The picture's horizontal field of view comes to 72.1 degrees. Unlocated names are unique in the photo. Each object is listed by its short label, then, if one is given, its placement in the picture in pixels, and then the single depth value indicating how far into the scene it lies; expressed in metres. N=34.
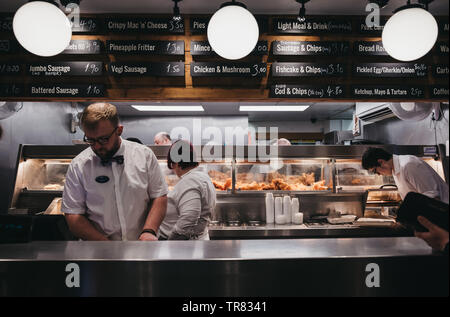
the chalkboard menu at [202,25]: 2.64
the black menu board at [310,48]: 2.66
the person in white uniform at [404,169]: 3.03
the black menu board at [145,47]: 2.62
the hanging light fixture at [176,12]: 2.31
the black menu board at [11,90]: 2.58
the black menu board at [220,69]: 2.63
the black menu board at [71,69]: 2.61
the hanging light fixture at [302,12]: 2.32
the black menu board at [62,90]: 2.58
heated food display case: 3.88
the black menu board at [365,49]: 2.68
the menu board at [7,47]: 2.61
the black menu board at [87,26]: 2.63
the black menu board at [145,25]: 2.63
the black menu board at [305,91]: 2.64
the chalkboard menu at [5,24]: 2.62
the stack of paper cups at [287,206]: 3.84
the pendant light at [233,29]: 1.87
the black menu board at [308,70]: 2.66
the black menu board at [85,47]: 2.61
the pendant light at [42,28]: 1.83
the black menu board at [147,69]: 2.61
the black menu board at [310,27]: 2.68
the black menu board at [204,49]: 2.64
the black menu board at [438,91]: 2.66
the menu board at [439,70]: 2.63
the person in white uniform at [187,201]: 2.62
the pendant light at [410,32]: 1.85
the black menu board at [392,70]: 2.67
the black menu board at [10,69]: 2.59
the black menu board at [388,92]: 2.67
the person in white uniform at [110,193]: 2.11
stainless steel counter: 1.04
